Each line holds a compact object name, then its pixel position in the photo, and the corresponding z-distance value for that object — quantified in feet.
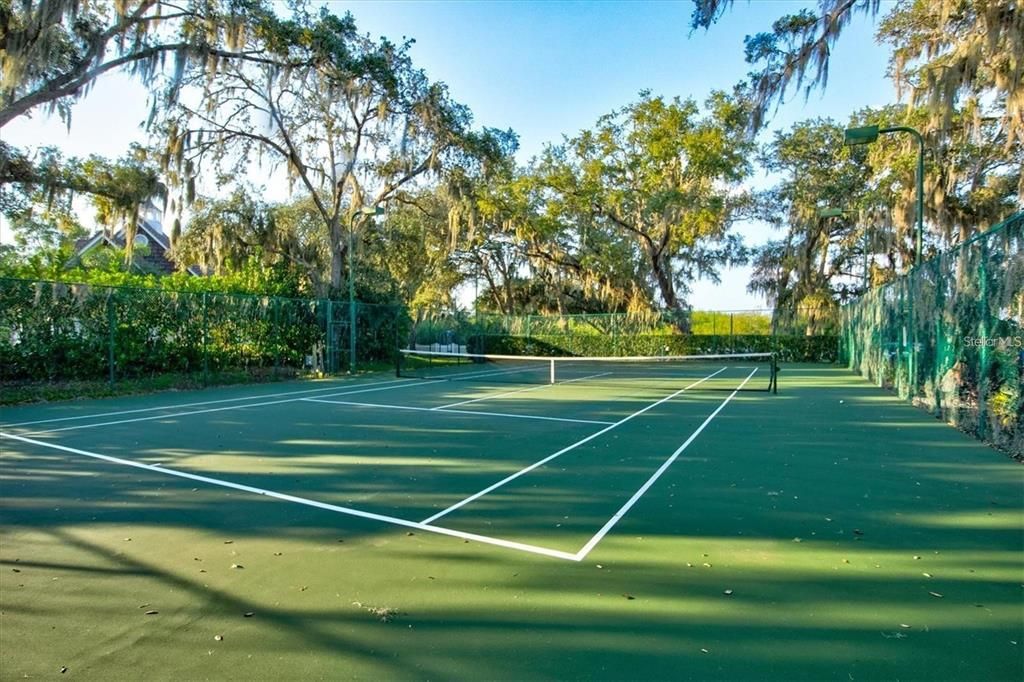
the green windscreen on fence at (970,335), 21.17
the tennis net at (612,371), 56.18
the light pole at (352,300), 65.41
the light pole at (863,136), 35.45
